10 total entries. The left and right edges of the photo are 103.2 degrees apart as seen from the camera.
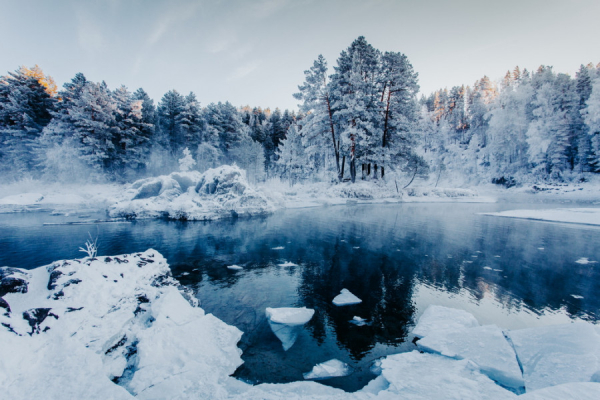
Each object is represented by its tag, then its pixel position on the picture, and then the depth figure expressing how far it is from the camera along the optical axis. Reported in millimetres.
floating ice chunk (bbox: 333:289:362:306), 5781
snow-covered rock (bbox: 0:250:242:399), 2709
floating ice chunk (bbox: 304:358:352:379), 3605
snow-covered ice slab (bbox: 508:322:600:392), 2818
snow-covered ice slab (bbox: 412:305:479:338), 4457
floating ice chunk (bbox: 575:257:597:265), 8398
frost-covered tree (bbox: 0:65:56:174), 31578
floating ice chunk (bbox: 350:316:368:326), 4978
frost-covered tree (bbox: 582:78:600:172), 32781
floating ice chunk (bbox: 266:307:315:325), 4984
